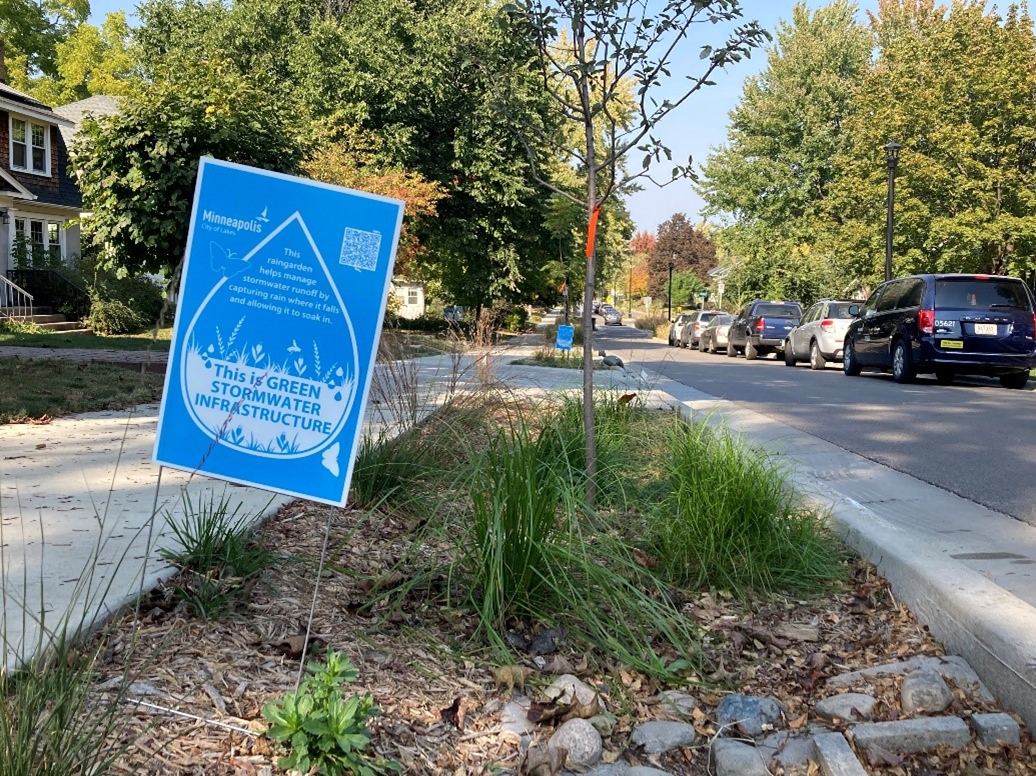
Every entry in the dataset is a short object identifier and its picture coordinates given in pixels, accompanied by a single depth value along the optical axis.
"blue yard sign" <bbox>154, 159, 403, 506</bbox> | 2.97
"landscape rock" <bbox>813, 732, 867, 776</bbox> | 2.76
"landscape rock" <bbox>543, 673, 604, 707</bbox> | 3.10
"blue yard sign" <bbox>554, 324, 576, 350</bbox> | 15.79
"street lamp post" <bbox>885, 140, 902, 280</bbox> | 25.88
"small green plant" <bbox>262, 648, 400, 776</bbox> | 2.42
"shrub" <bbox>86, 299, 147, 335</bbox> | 23.34
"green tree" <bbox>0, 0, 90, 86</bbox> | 51.34
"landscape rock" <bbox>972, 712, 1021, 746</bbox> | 2.91
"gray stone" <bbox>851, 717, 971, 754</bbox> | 2.93
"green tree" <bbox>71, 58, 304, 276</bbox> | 15.39
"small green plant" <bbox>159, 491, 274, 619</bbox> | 3.35
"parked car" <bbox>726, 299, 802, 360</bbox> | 27.08
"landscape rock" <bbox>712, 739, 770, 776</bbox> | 2.84
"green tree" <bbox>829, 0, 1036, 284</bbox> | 28.72
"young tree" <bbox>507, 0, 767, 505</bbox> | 4.74
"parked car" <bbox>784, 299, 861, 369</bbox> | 21.44
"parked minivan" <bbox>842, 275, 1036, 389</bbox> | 15.13
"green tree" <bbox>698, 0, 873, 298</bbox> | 46.25
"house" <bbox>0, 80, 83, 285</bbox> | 27.33
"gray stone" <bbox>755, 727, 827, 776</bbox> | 2.87
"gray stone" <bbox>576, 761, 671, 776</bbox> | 2.80
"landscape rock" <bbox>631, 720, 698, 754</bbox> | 2.97
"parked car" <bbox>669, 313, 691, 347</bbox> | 38.80
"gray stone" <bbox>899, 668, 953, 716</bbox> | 3.12
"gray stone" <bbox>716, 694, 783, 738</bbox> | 3.05
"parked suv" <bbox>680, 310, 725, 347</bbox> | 35.44
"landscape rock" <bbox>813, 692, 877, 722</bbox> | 3.12
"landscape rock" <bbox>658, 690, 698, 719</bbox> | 3.18
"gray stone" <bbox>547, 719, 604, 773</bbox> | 2.81
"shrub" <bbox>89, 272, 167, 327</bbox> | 23.93
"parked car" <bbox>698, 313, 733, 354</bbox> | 31.80
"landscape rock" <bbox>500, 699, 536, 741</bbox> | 2.95
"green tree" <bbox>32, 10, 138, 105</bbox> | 51.25
